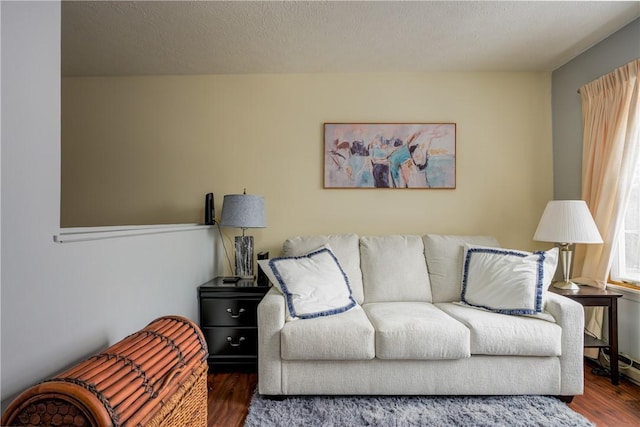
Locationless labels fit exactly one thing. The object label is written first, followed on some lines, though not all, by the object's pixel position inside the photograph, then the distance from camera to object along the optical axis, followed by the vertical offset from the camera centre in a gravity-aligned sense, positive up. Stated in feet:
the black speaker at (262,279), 9.78 -1.63
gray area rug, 6.82 -3.70
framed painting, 11.24 +1.84
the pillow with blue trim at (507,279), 8.10 -1.44
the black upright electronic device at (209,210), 10.85 +0.19
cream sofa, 7.47 -2.75
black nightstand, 9.27 -2.60
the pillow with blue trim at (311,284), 8.14 -1.53
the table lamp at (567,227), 8.74 -0.30
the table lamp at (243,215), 9.89 +0.04
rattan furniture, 3.49 -1.80
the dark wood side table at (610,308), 8.25 -2.05
